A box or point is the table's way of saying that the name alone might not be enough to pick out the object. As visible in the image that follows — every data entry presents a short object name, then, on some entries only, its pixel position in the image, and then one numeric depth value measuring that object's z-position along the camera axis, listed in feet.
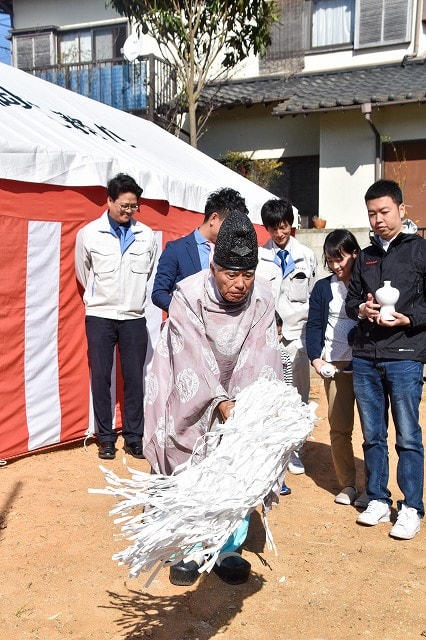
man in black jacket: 11.98
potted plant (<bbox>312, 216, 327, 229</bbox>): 38.56
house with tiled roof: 38.99
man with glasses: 16.62
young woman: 13.57
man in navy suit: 13.48
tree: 35.96
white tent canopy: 15.89
